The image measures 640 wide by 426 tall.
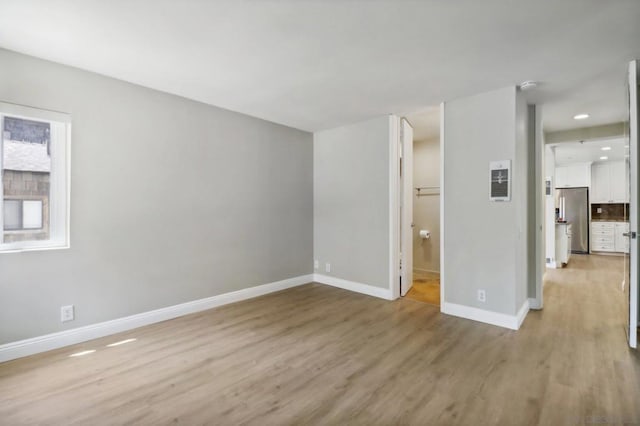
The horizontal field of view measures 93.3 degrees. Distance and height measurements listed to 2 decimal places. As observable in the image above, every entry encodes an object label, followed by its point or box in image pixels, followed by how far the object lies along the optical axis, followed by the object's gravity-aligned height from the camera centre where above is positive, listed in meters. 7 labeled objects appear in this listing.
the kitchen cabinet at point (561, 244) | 6.25 -0.62
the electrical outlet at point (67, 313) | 2.66 -0.88
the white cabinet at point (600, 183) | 8.01 +0.83
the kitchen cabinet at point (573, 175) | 8.01 +1.06
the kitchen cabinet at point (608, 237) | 7.84 -0.59
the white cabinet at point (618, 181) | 7.83 +0.87
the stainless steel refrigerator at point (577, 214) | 8.00 +0.01
